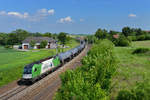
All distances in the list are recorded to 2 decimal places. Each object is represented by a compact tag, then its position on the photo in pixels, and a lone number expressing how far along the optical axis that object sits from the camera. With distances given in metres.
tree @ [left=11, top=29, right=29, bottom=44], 116.66
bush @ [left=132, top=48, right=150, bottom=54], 48.25
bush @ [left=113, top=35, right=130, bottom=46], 84.94
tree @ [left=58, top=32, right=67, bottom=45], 106.72
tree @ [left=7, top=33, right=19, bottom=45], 101.09
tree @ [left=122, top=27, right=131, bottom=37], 130.88
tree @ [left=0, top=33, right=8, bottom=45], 119.65
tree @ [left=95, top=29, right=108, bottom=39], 121.93
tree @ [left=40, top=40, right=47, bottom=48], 81.12
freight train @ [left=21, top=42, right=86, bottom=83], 22.27
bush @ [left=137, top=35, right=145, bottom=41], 110.29
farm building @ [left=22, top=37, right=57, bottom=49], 84.17
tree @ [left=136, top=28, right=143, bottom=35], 126.96
